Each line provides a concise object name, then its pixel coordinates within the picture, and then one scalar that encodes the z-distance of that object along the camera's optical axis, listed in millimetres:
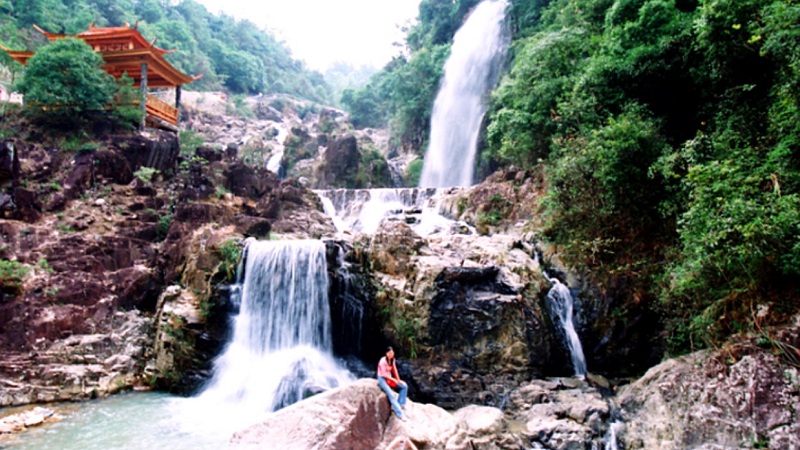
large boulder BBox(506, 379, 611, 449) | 7113
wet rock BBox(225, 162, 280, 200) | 15477
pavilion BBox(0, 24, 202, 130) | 17031
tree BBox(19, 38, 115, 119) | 14047
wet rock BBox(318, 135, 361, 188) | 23672
